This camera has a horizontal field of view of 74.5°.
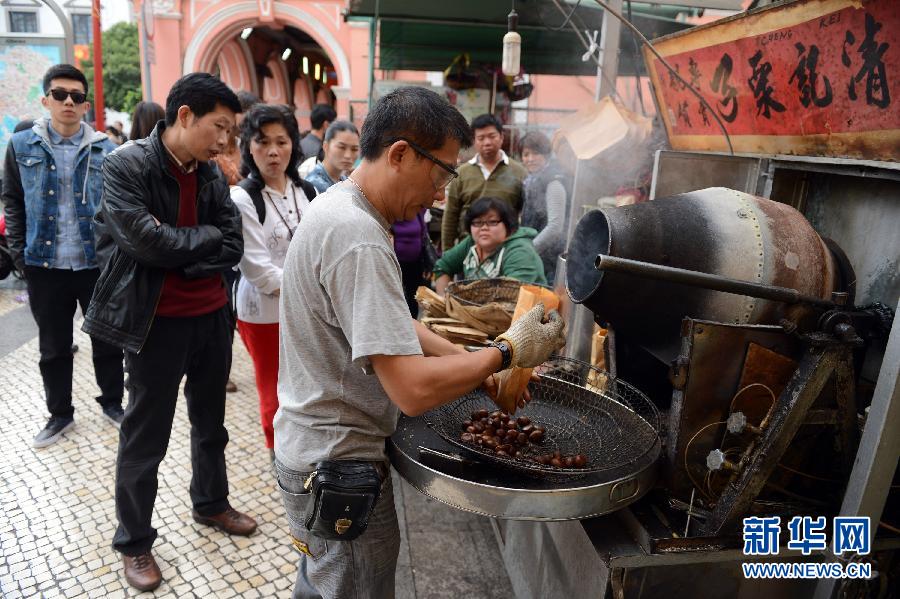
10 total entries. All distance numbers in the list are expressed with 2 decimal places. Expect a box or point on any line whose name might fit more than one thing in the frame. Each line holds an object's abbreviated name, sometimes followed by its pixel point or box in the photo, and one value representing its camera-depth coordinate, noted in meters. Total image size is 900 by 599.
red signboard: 2.17
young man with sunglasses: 4.05
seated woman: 3.86
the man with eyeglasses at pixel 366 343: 1.59
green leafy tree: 39.25
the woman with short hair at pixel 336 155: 4.58
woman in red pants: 3.46
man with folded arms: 2.70
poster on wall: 7.47
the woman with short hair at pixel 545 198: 5.25
